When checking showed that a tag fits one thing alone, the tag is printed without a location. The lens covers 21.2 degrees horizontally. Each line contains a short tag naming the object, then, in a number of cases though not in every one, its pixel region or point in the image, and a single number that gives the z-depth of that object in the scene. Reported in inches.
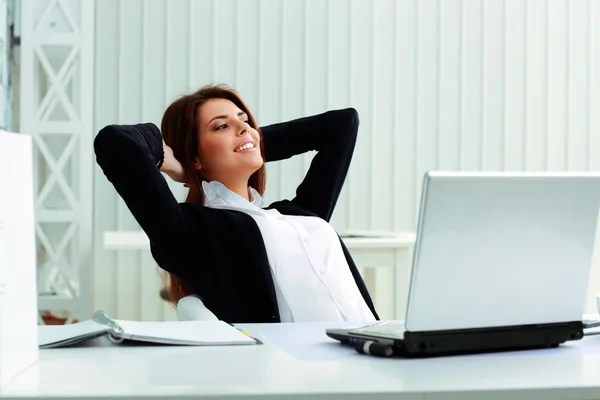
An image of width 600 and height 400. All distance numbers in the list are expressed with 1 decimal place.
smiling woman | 151.5
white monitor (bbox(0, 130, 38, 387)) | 107.7
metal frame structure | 252.4
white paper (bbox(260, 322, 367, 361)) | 115.8
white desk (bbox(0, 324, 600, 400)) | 103.4
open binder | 119.2
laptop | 112.9
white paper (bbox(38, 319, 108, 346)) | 119.3
